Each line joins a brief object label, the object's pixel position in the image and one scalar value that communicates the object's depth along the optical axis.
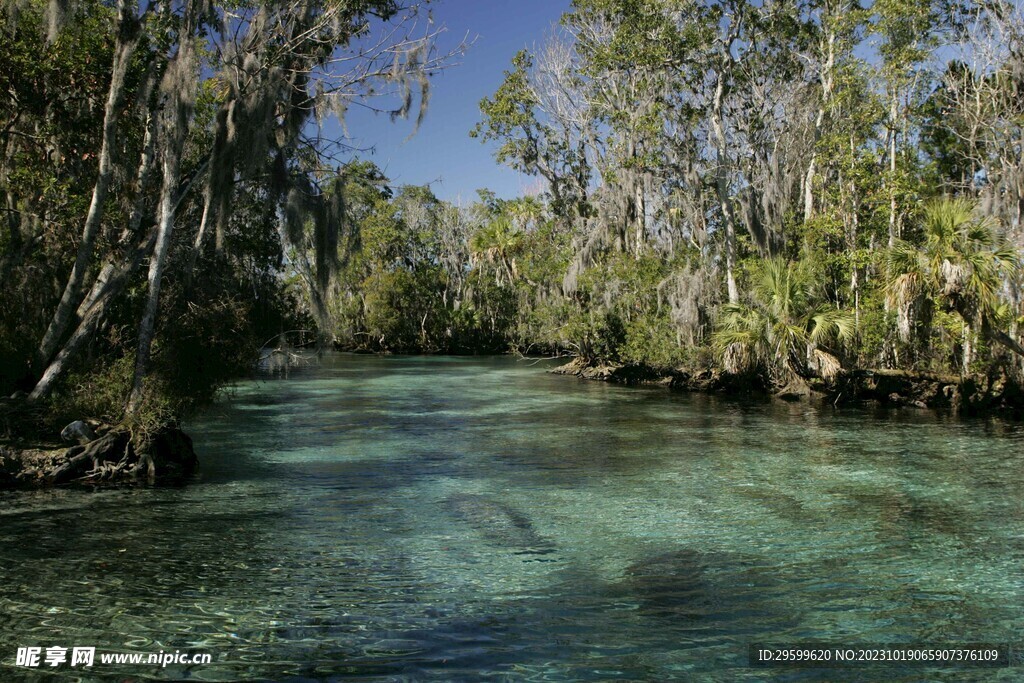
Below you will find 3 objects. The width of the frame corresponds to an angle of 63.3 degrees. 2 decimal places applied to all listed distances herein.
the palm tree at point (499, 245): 50.78
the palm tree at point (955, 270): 16.38
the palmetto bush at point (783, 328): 21.84
